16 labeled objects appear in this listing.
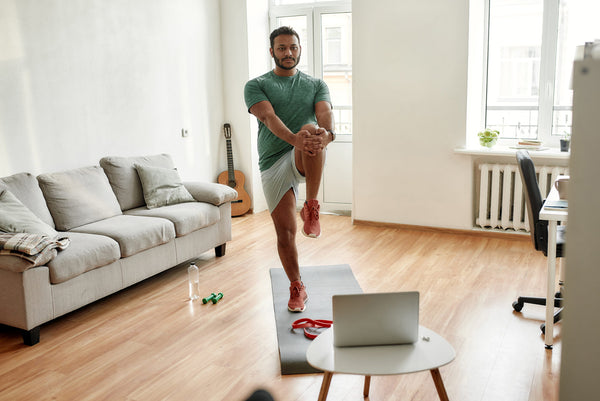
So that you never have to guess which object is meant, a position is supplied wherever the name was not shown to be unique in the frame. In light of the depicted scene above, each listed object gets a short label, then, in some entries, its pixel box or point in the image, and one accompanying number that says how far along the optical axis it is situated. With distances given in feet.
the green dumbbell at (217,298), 11.97
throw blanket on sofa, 9.70
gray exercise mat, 9.05
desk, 8.86
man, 9.87
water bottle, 12.38
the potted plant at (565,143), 15.21
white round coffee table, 6.01
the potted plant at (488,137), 16.22
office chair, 10.03
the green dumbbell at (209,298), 11.94
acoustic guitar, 20.03
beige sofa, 10.05
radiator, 15.88
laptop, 6.42
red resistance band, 9.72
